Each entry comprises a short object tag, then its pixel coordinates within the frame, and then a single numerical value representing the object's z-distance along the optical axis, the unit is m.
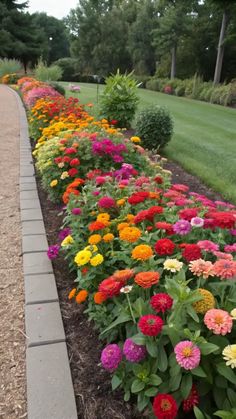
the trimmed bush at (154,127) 6.04
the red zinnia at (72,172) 3.33
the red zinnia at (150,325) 1.31
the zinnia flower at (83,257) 1.89
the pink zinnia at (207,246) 1.66
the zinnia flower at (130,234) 1.85
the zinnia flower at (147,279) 1.46
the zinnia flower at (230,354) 1.21
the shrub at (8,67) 22.02
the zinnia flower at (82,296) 1.96
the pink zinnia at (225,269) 1.44
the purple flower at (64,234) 2.61
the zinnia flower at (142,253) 1.65
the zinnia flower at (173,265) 1.57
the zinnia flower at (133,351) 1.41
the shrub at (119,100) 7.29
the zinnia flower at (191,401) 1.33
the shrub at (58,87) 13.45
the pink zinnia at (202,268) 1.49
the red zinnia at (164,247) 1.70
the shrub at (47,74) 15.77
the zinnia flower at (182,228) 1.86
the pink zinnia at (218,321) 1.26
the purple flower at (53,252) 2.51
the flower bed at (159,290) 1.33
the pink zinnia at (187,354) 1.21
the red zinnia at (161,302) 1.38
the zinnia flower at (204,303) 1.41
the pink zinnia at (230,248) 1.79
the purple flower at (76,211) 2.42
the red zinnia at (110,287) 1.58
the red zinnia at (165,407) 1.21
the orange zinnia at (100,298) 1.73
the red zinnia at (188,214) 1.99
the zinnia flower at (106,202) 2.33
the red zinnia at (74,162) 3.38
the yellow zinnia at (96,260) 1.85
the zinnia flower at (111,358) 1.44
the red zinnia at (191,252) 1.61
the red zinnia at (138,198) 2.25
